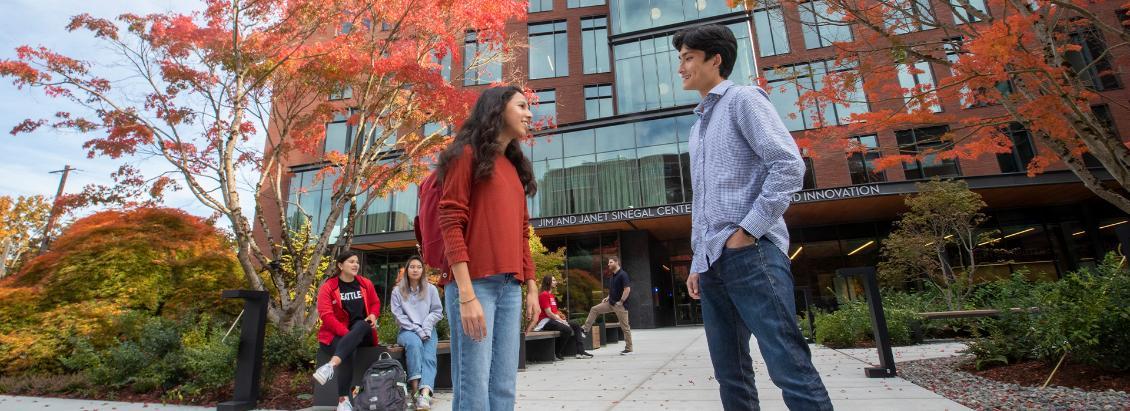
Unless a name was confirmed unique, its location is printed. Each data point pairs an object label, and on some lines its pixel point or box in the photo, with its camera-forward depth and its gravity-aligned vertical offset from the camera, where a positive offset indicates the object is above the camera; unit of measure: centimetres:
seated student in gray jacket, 527 +8
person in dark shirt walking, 970 +34
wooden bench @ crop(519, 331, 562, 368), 856 -43
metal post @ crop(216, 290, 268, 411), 488 -10
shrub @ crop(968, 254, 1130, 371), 403 -27
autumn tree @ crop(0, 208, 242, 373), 791 +113
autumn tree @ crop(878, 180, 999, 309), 1373 +222
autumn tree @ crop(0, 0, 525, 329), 790 +423
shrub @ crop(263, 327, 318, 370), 594 -16
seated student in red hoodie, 483 +17
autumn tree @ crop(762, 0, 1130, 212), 487 +233
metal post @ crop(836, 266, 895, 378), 505 -22
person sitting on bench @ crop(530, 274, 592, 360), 905 -6
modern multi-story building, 1852 +458
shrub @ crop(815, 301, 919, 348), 845 -37
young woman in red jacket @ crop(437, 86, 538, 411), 177 +25
